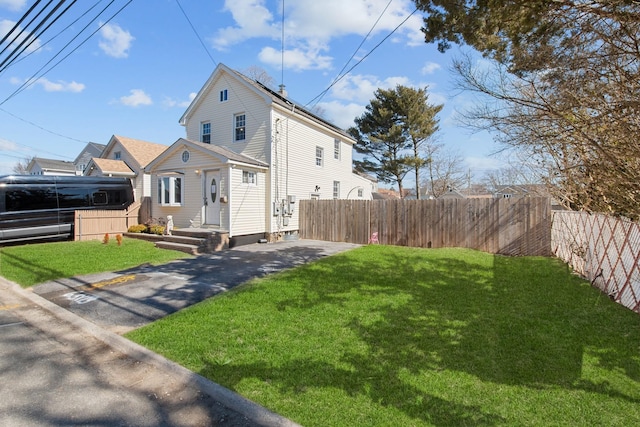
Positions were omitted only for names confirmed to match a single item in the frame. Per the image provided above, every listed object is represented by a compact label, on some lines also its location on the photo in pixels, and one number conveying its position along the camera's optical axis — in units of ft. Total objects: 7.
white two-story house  41.06
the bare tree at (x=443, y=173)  102.50
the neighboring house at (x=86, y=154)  104.67
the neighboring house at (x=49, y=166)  109.85
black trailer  36.27
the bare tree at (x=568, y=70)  13.85
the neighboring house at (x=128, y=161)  58.90
